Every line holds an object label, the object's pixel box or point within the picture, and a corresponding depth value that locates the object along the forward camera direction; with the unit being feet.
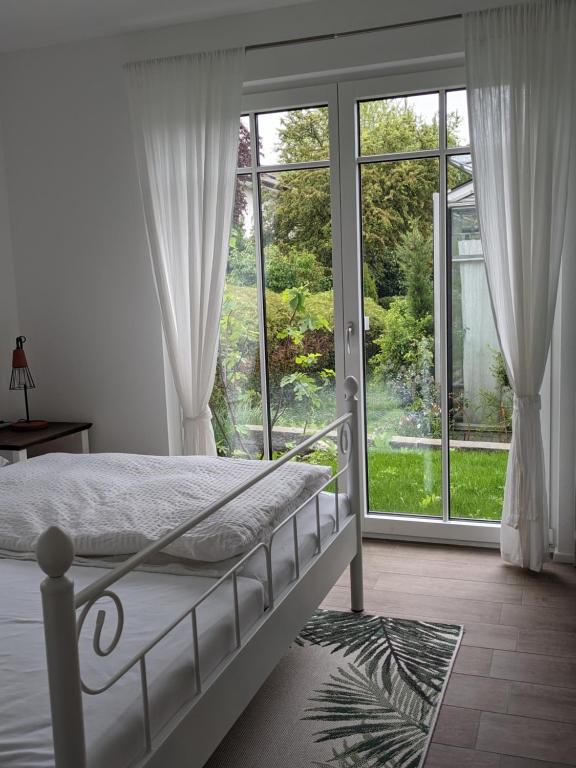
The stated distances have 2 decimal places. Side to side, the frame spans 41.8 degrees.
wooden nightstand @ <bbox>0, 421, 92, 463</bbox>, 11.30
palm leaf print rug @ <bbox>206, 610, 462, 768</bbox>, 6.79
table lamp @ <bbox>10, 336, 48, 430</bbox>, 12.41
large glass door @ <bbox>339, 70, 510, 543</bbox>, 11.18
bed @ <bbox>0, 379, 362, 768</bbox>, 3.96
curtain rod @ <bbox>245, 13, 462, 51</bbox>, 10.44
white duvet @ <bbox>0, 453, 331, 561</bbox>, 6.59
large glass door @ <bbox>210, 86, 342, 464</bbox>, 11.82
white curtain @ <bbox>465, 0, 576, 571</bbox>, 9.82
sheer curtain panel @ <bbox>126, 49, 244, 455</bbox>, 11.41
